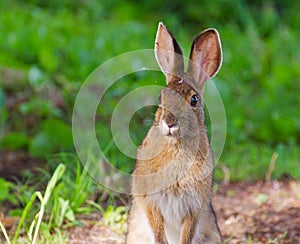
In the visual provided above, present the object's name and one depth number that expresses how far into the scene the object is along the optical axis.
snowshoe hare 7.98
